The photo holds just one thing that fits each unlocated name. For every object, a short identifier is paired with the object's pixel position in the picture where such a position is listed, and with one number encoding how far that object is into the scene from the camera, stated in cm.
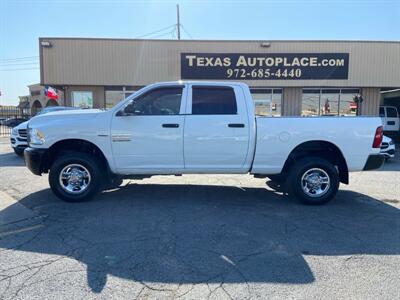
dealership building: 1688
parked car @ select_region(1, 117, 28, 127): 3070
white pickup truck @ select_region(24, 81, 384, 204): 568
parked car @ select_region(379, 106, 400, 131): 1755
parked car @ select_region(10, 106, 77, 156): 1109
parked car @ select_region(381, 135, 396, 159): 1048
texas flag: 2422
